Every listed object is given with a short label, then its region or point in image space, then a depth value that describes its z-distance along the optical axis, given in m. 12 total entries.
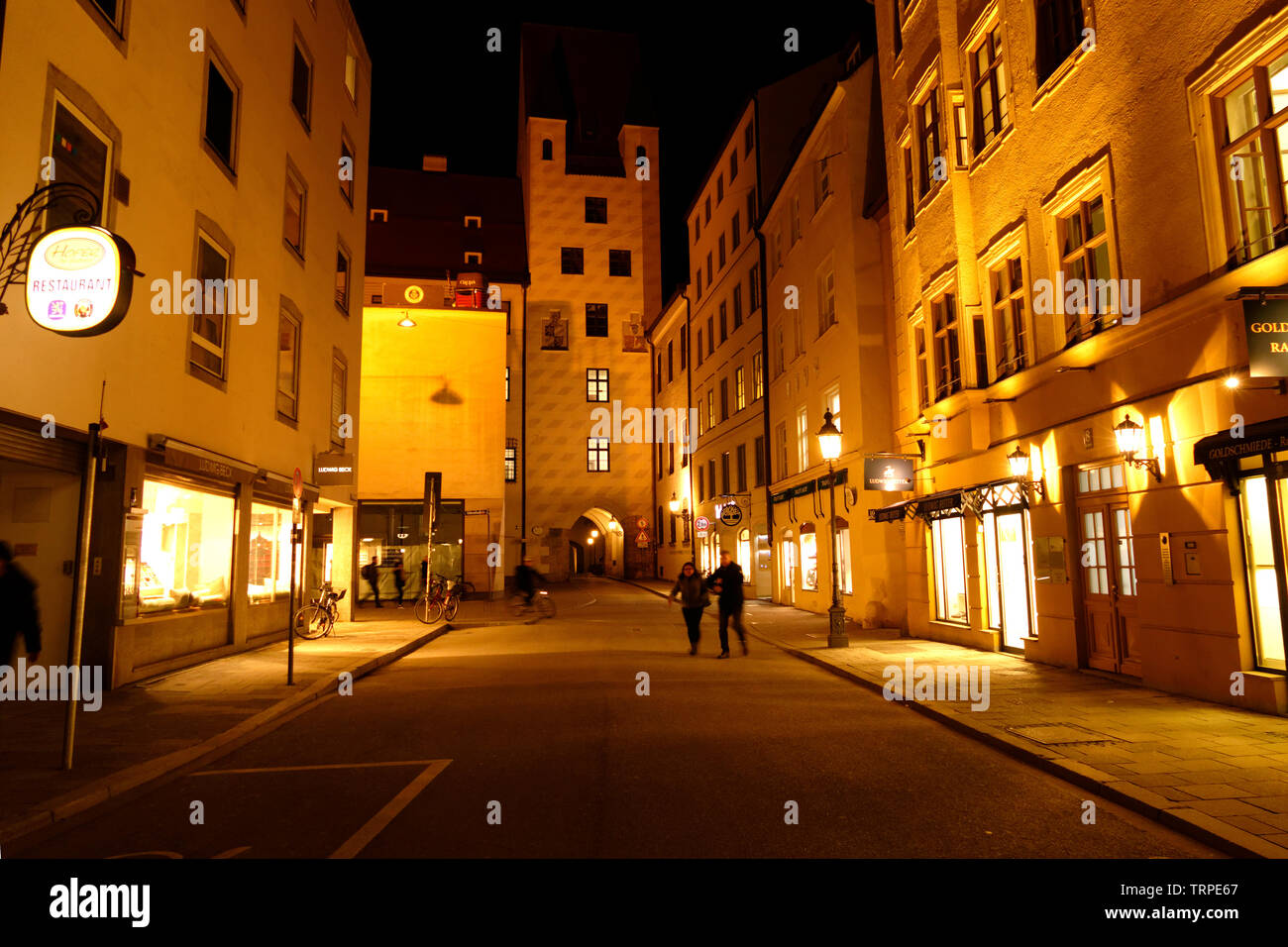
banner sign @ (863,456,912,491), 16.61
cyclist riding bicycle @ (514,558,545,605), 24.27
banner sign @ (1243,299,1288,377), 7.57
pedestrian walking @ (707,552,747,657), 15.18
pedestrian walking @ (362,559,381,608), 29.39
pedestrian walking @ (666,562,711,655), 15.59
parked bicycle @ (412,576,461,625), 22.48
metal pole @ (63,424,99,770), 6.93
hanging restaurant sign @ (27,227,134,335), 7.82
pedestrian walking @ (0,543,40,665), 7.34
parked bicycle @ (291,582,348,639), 18.52
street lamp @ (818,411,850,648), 16.09
